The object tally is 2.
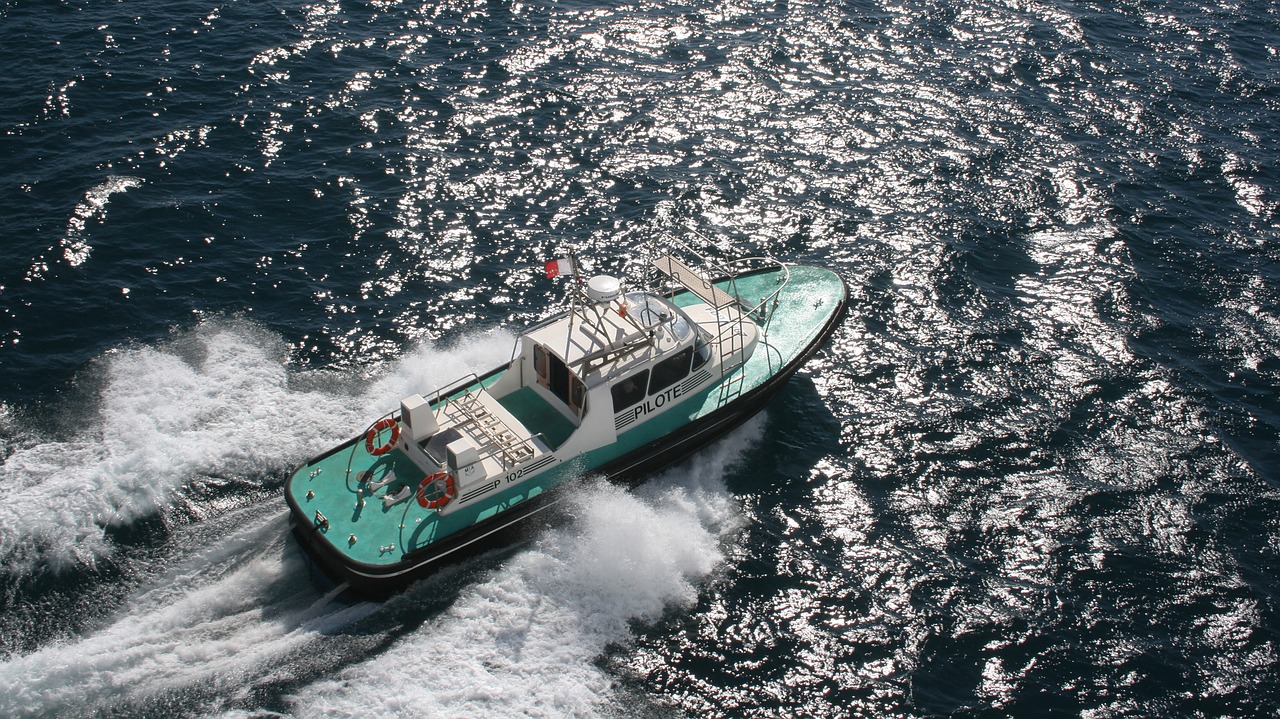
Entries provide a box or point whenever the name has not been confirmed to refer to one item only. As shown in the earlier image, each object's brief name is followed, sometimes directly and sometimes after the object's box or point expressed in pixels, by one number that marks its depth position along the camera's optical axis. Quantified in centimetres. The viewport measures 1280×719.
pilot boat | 1970
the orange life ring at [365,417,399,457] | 2102
